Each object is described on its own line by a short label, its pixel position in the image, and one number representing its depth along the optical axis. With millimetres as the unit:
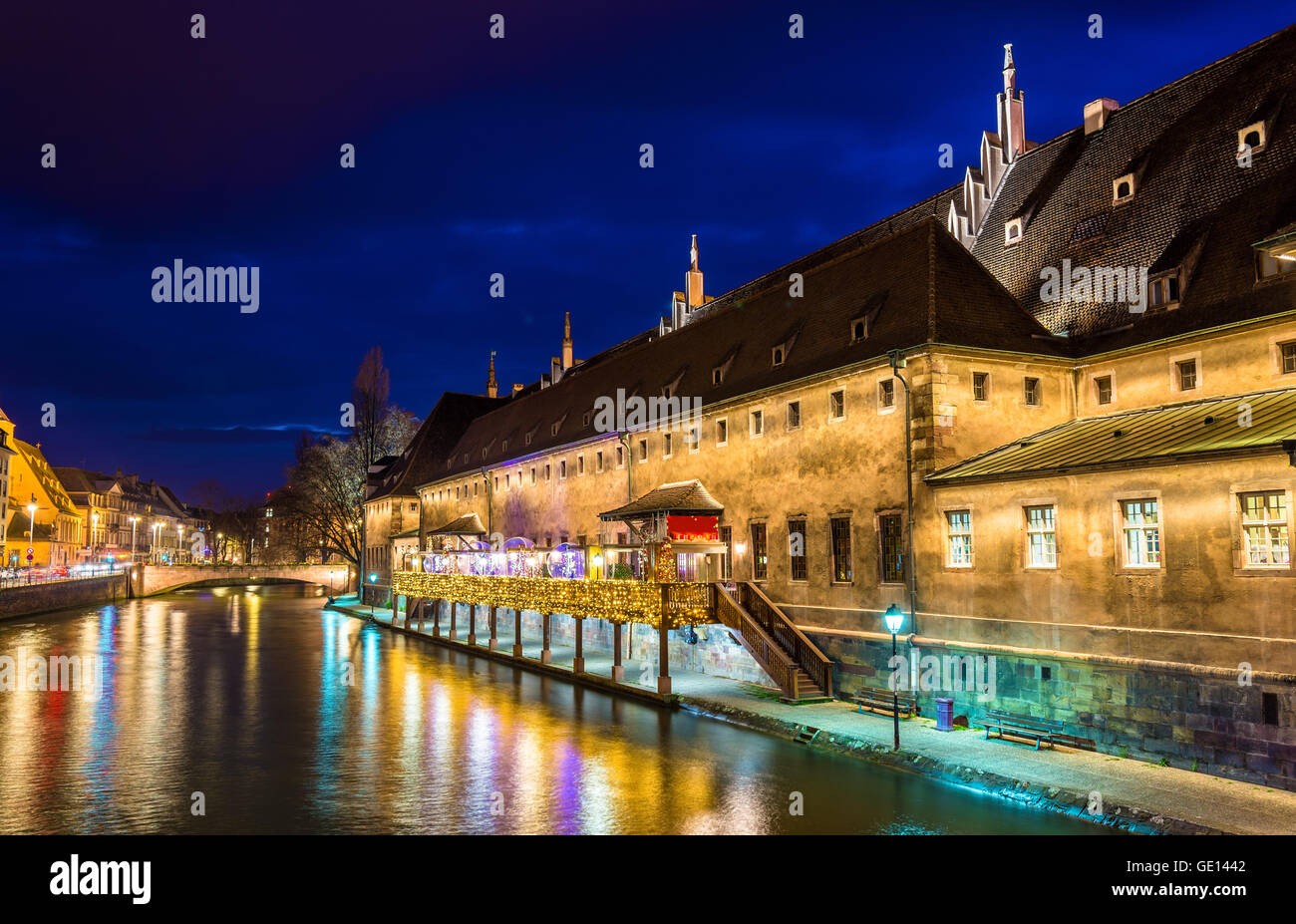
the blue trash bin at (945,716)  23344
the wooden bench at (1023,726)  21719
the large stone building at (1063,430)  19219
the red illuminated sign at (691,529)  34625
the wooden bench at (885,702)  26031
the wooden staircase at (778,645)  28625
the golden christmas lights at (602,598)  31125
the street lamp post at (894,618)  22645
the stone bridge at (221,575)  110000
